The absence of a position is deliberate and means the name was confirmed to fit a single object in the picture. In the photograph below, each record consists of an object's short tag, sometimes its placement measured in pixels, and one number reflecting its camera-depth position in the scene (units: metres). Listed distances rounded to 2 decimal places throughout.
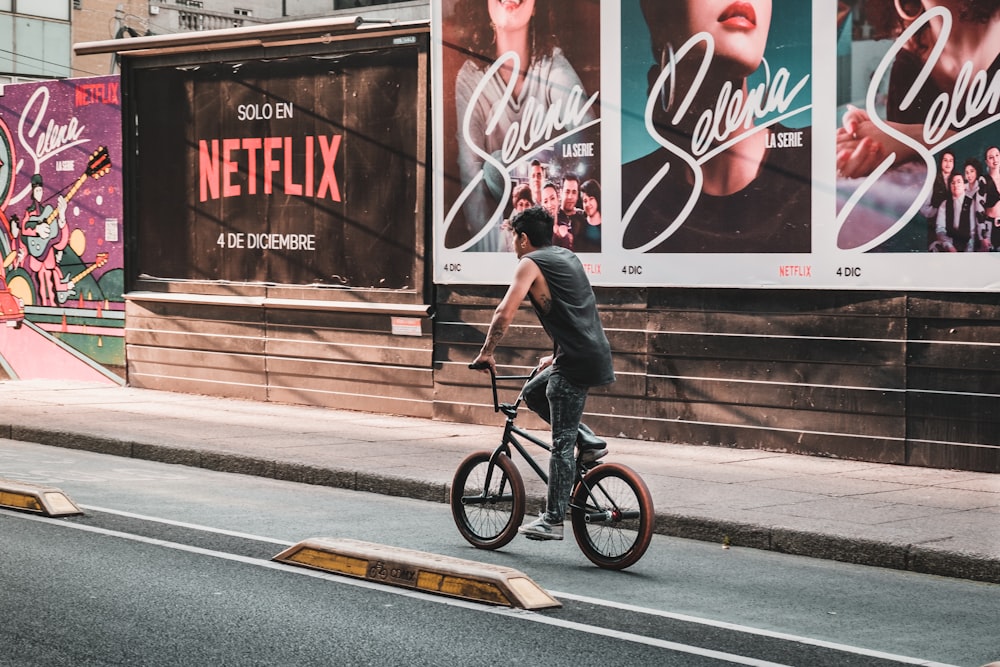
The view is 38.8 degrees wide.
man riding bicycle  8.04
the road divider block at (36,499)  9.34
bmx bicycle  7.89
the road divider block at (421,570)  6.92
